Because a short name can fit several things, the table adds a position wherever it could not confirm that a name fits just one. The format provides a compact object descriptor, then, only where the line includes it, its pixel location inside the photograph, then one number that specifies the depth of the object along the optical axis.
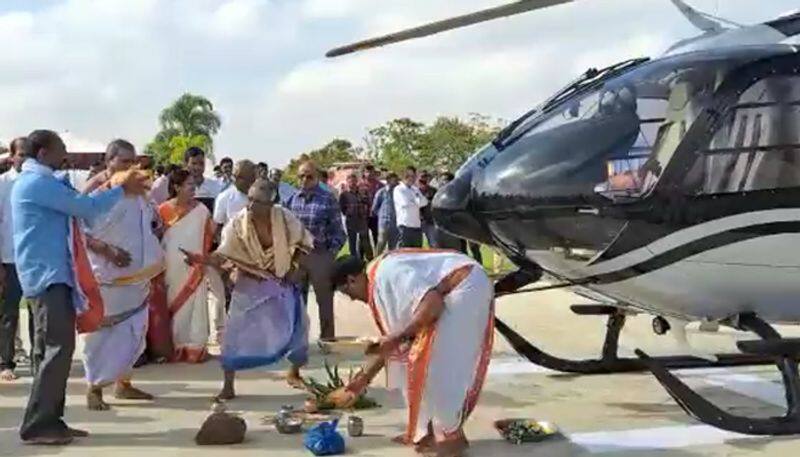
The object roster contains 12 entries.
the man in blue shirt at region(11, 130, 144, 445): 6.03
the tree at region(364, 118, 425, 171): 54.44
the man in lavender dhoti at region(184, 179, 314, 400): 7.16
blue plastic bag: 5.76
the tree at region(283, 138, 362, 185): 59.09
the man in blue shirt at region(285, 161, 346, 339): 9.23
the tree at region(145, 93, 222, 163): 55.25
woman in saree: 8.46
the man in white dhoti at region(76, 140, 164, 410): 6.97
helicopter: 5.79
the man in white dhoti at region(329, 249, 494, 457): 5.31
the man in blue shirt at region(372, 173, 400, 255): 15.94
